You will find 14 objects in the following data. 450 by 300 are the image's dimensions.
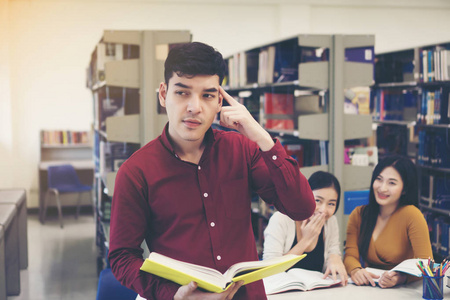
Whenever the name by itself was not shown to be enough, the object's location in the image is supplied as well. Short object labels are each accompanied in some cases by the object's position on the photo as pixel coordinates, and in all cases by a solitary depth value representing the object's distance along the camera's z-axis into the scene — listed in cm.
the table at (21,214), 397
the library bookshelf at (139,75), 350
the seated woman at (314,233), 216
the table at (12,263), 392
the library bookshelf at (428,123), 462
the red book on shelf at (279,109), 417
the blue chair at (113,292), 215
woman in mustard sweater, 221
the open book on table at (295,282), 189
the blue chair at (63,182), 653
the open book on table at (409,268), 188
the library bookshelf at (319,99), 354
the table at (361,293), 185
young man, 122
